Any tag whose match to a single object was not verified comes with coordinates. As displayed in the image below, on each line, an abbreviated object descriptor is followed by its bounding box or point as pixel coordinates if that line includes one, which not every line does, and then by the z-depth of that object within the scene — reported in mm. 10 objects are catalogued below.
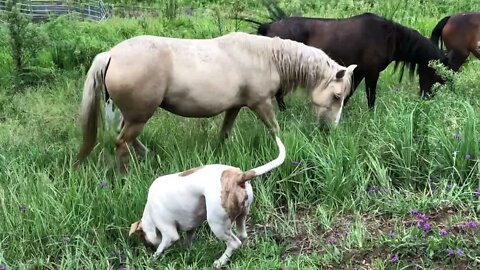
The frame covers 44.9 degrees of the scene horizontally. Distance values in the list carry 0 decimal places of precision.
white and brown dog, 3166
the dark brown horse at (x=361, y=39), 6336
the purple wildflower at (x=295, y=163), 4242
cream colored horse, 4418
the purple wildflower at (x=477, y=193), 3718
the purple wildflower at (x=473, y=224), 3324
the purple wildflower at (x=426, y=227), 3375
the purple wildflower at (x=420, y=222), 3443
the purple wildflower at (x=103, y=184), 4000
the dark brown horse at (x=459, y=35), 8242
